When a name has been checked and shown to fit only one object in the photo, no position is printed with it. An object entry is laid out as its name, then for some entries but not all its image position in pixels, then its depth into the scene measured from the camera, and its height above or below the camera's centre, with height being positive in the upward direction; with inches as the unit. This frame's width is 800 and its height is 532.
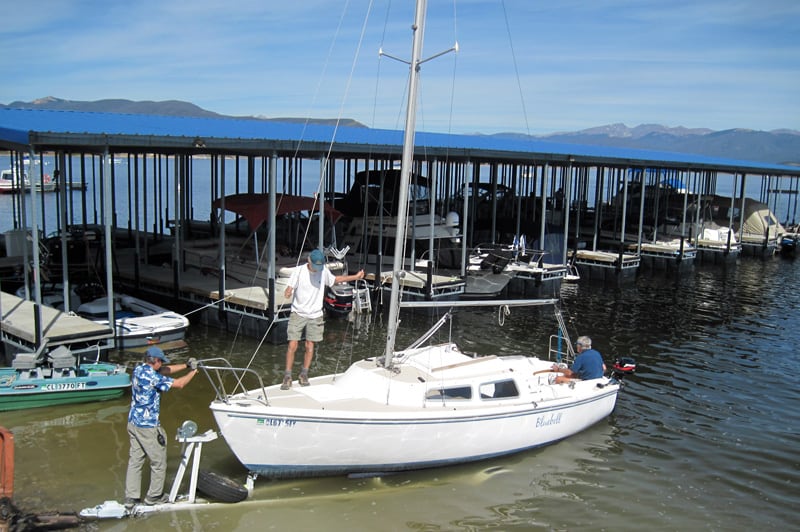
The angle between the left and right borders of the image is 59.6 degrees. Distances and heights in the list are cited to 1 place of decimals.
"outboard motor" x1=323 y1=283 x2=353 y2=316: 757.3 -129.6
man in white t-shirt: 443.5 -78.3
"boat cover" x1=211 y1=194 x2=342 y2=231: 801.0 -34.6
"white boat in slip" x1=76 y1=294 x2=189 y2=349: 616.1 -134.3
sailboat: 379.6 -135.1
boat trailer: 341.7 -163.0
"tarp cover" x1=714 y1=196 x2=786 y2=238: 1656.0 -61.4
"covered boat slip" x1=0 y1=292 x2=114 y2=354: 533.3 -125.0
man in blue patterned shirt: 338.0 -121.8
